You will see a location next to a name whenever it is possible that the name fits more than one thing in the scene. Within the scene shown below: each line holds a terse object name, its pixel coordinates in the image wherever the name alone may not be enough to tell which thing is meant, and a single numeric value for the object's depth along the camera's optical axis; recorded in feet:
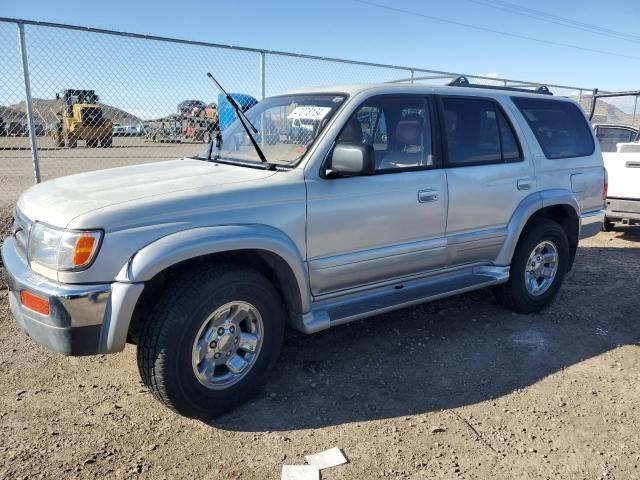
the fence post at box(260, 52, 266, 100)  22.55
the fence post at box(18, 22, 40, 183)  16.90
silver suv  8.59
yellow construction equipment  28.54
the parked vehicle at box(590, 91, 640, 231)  23.30
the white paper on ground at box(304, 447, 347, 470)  8.75
